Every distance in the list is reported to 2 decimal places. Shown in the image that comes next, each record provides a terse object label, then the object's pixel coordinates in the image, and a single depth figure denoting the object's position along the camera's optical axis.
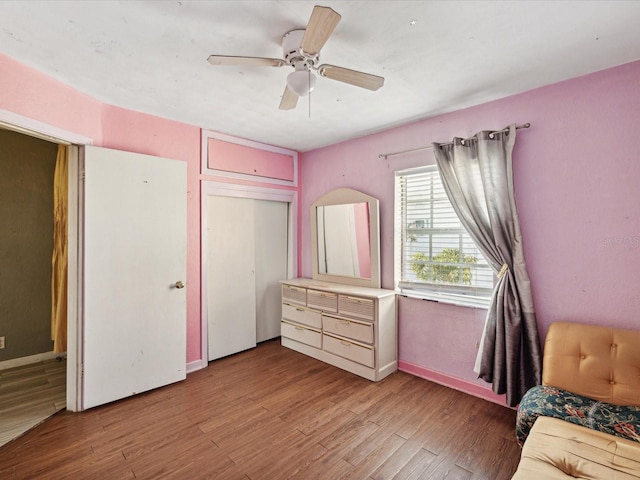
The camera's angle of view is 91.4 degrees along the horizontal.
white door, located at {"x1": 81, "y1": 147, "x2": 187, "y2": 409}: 2.49
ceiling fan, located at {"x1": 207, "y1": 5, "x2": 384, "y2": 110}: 1.58
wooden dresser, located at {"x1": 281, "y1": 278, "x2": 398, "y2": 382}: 3.02
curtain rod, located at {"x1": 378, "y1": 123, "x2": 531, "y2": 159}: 2.41
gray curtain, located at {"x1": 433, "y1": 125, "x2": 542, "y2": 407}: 2.34
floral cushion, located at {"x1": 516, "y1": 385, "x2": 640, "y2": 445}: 1.61
